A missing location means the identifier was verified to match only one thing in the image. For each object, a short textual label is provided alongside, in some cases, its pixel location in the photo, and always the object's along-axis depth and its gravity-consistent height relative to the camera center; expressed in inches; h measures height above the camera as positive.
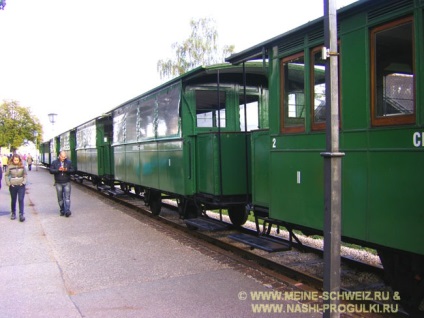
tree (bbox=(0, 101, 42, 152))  1533.0 +95.3
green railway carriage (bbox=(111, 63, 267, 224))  294.7 +6.5
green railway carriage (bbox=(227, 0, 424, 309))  142.6 +4.3
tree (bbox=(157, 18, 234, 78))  1494.8 +334.4
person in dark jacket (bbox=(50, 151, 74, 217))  433.1 -31.4
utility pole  109.8 -6.0
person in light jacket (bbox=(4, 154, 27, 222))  407.2 -27.2
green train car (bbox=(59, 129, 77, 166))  1029.8 +13.2
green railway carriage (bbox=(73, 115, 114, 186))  675.4 -3.5
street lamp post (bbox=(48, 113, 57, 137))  1087.0 +82.6
